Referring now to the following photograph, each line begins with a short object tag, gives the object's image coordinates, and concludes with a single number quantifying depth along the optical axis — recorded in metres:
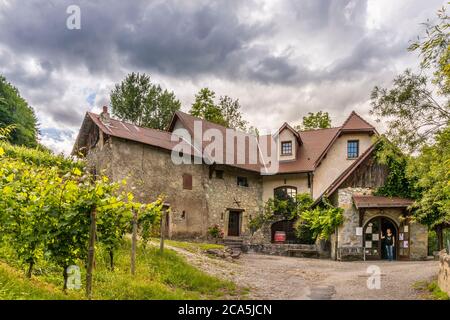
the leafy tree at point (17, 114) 36.08
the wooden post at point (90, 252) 6.42
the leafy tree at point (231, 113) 42.41
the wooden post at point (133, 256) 8.98
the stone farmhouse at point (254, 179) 19.05
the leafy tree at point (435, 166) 9.50
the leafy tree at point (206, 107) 38.31
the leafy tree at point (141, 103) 42.50
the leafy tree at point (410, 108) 10.63
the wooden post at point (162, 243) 11.80
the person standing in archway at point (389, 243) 18.52
